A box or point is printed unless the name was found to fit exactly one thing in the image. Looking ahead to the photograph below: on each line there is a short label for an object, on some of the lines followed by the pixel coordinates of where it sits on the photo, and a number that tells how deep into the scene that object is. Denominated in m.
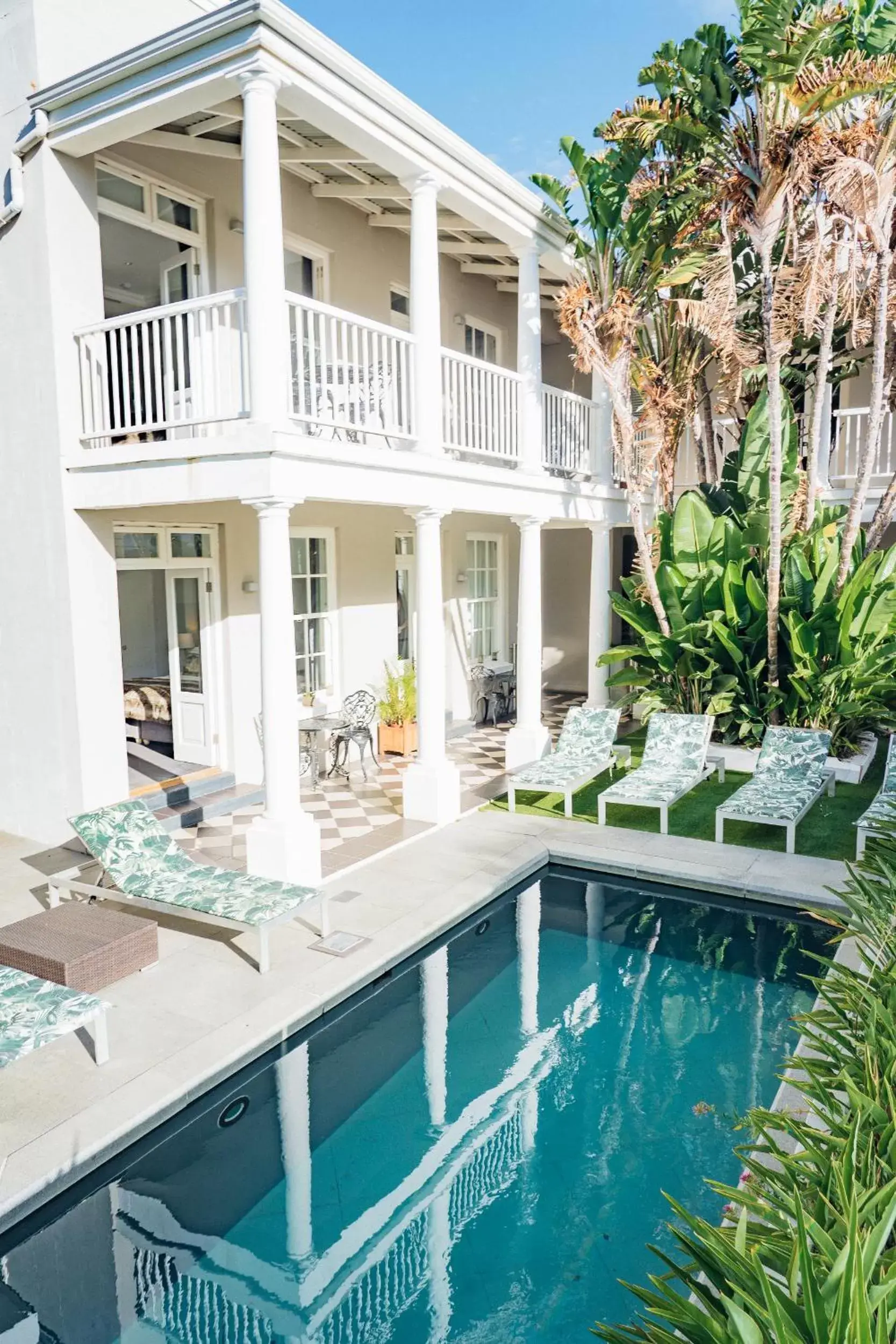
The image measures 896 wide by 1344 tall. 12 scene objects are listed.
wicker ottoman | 6.03
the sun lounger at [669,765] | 9.88
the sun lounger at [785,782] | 9.16
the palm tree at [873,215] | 10.23
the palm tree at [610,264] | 11.11
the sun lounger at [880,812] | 8.27
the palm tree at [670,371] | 13.43
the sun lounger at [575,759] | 10.36
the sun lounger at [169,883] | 6.80
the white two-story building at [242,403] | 7.70
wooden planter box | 13.30
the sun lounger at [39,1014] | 5.02
